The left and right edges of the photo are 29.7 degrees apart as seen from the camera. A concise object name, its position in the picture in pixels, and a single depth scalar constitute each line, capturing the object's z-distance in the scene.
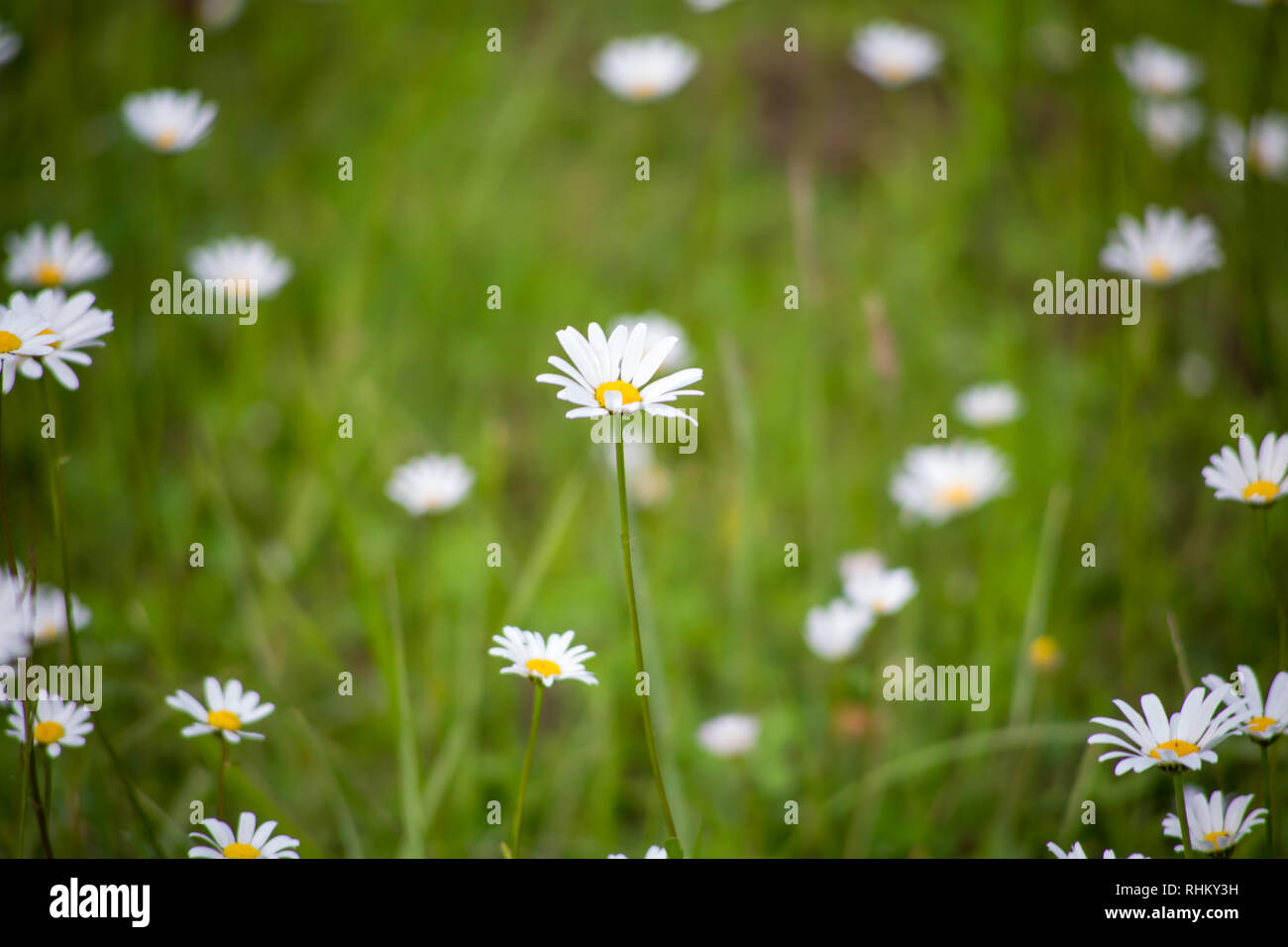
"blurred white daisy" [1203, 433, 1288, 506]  0.48
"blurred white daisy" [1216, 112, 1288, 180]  0.65
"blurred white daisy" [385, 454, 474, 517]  0.55
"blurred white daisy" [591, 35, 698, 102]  0.66
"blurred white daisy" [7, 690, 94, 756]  0.48
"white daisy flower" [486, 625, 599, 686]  0.46
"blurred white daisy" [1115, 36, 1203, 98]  0.67
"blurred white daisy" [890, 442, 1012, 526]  0.57
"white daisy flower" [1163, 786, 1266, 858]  0.46
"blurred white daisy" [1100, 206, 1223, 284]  0.56
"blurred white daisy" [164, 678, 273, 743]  0.47
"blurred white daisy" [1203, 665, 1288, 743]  0.46
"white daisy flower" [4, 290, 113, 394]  0.47
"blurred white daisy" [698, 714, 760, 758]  0.53
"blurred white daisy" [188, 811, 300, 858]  0.47
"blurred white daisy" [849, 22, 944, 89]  0.67
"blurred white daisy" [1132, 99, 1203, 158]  0.68
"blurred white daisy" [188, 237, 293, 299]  0.58
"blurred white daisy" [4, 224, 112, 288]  0.52
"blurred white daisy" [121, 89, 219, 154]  0.56
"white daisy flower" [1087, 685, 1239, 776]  0.46
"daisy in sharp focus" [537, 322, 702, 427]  0.46
